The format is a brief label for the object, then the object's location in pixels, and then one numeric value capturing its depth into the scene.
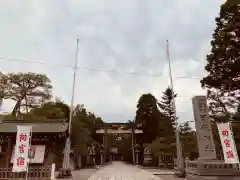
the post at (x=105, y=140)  40.36
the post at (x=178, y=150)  14.03
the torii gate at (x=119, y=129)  38.12
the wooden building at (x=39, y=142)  12.78
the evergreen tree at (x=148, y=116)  35.42
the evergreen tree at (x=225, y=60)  12.40
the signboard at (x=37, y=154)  12.54
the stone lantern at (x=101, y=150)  39.94
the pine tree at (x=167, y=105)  35.14
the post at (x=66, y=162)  13.52
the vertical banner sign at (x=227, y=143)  9.88
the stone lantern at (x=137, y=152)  37.81
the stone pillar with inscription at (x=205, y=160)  9.71
